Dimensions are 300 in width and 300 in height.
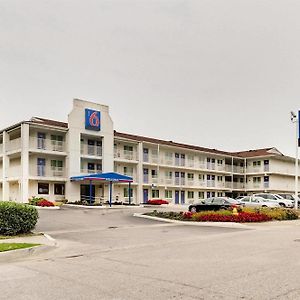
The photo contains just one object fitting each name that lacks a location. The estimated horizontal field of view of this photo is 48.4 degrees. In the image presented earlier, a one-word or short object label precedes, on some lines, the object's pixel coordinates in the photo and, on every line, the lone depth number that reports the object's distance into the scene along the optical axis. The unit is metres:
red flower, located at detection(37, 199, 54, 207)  29.06
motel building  33.34
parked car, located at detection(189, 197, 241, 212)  24.22
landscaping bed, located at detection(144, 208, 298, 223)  19.15
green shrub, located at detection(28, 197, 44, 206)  29.78
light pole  27.50
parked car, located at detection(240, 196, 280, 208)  30.77
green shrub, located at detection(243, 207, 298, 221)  20.79
